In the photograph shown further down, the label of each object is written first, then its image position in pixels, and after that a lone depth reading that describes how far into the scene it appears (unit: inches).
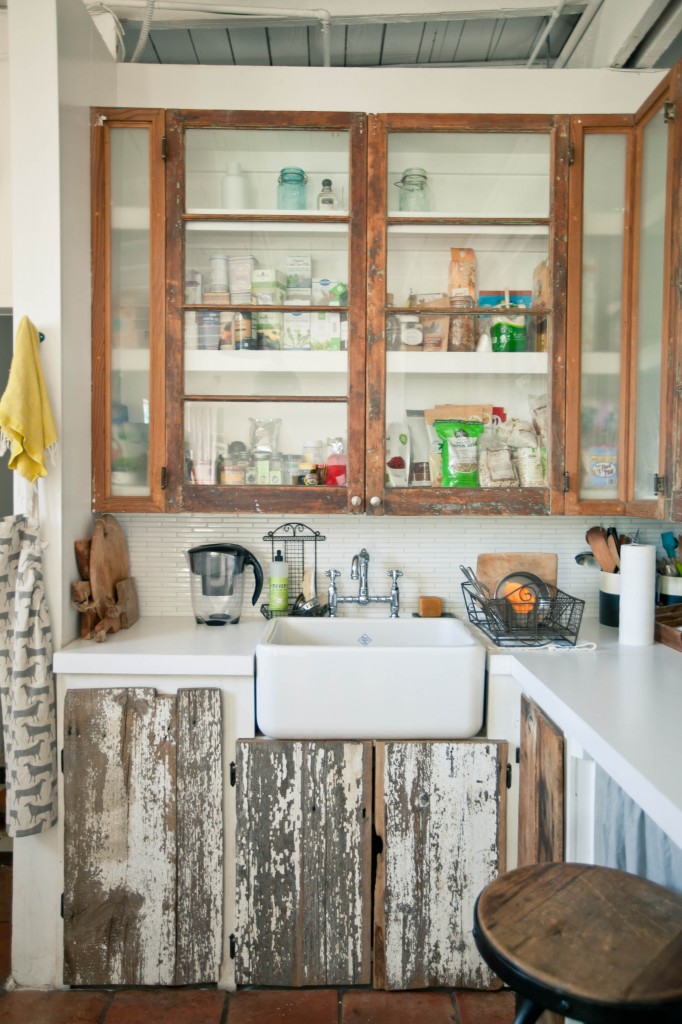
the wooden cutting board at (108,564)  87.4
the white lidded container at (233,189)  90.4
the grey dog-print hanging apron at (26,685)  76.2
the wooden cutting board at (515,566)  99.1
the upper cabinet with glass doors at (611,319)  86.7
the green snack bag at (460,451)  91.4
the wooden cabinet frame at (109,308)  88.3
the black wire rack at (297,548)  101.0
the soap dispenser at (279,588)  97.0
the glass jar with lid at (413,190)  90.5
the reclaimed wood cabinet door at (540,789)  66.7
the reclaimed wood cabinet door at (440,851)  78.0
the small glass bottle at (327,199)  90.7
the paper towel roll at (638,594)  82.2
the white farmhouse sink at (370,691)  75.5
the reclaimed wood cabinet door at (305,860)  77.6
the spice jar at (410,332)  90.7
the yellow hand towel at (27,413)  76.1
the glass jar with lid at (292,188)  90.8
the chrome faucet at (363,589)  97.7
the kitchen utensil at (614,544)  95.8
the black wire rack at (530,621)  85.0
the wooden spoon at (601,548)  95.4
